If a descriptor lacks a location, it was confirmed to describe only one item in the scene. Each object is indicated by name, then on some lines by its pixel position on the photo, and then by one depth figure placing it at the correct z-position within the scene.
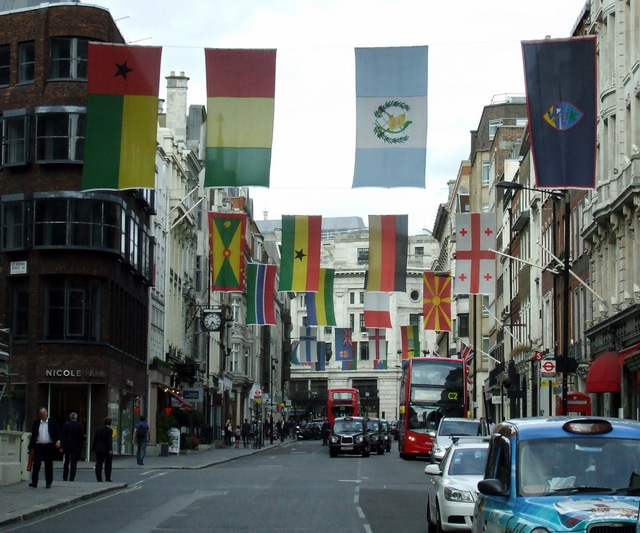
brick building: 50.72
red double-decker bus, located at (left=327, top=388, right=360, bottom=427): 97.04
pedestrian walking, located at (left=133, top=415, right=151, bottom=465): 47.97
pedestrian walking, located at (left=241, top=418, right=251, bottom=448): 84.47
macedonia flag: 60.00
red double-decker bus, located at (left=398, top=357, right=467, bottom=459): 56.97
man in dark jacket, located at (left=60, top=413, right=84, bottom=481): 32.94
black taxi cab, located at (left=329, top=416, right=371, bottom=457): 63.22
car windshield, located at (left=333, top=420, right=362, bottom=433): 64.00
